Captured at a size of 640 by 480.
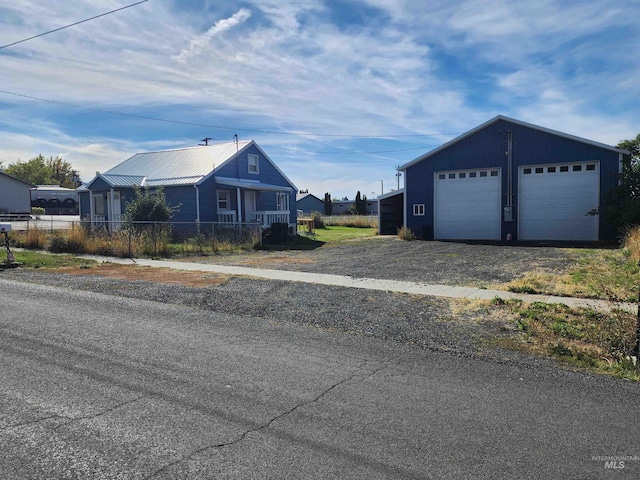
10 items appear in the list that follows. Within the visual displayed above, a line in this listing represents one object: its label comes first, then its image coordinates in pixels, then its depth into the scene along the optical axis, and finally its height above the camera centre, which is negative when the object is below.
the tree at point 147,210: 21.09 +0.41
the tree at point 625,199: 19.38 +0.59
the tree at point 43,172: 89.44 +9.31
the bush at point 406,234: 25.64 -0.97
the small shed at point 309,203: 76.31 +2.37
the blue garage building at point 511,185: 21.56 +1.44
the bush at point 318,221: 42.59 -0.32
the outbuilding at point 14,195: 47.00 +2.59
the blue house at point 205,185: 26.44 +1.92
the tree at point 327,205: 77.38 +1.97
